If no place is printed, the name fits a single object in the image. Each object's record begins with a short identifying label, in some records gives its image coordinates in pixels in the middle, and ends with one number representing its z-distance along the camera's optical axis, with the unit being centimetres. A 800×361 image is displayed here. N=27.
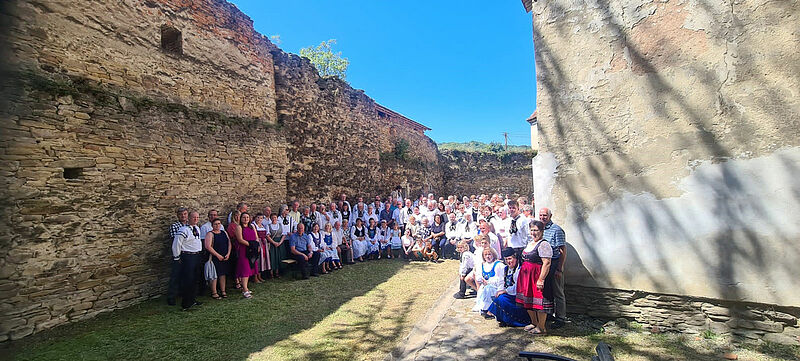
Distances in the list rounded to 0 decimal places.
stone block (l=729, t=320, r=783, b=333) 345
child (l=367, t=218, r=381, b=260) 1010
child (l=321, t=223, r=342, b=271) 849
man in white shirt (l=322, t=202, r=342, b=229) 980
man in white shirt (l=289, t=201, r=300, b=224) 883
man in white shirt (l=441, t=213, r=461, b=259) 967
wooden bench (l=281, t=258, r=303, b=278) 788
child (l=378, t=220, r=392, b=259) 1036
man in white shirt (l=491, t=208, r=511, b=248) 792
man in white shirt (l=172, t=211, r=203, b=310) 571
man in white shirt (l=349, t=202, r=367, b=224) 1084
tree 2770
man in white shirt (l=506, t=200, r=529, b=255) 588
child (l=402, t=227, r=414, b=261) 1009
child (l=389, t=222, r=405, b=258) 1043
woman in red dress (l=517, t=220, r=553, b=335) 415
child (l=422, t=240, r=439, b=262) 963
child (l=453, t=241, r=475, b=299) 597
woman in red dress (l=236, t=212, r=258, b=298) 662
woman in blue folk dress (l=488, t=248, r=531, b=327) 448
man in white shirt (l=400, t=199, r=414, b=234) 1115
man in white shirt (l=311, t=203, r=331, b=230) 928
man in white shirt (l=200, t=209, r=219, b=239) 655
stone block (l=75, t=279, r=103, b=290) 515
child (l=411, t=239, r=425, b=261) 981
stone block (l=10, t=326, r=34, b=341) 446
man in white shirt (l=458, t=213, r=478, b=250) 919
